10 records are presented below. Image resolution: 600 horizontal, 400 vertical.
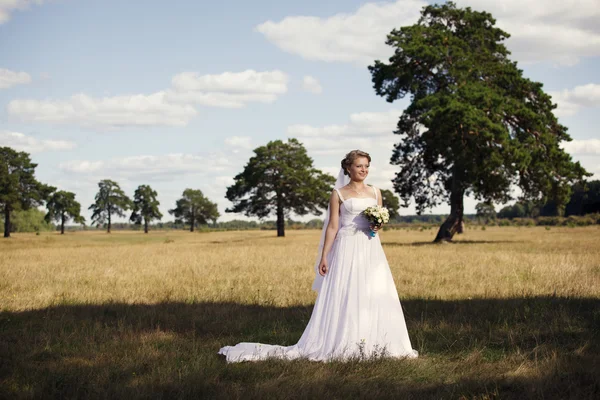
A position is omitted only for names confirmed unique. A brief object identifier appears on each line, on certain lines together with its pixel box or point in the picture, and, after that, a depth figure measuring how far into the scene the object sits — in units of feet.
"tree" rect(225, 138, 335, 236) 192.44
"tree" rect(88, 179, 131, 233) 343.46
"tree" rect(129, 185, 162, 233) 372.79
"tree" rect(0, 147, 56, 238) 207.21
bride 23.95
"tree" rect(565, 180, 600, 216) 292.20
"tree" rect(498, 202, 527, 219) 465.47
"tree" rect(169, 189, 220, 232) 391.86
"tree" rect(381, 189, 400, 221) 447.01
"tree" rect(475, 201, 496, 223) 455.79
